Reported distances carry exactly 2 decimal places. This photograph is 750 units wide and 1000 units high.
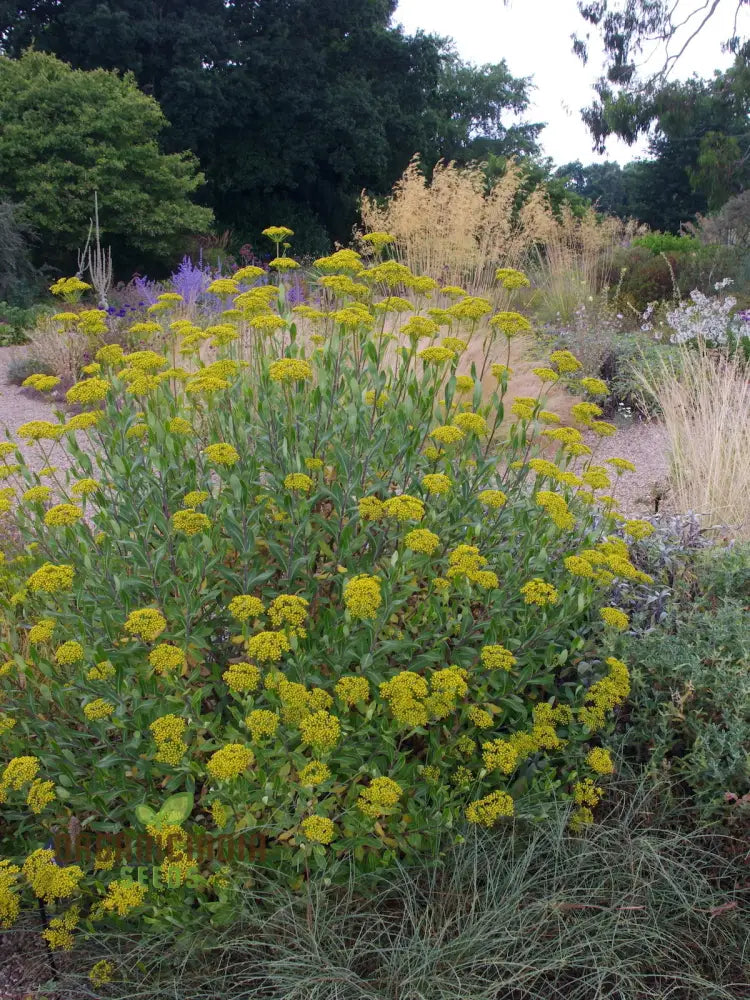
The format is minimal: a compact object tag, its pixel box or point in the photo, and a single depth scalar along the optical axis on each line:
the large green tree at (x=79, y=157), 15.15
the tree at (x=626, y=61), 12.39
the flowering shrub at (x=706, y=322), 6.78
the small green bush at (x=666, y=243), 15.63
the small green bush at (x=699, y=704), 2.10
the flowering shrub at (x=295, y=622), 1.65
